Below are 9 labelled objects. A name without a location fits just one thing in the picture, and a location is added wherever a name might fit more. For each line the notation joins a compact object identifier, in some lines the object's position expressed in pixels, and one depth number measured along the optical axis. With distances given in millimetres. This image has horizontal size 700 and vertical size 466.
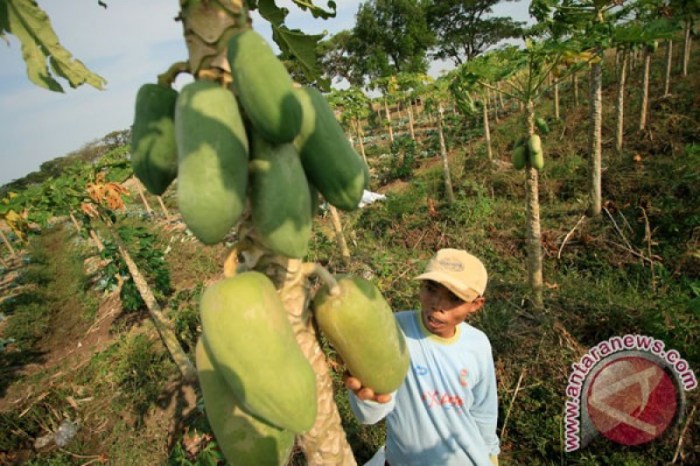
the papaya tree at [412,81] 12446
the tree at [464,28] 31812
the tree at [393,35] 29672
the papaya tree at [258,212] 846
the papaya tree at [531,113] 4332
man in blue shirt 2025
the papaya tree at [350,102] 11573
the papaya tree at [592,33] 4234
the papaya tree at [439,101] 9664
